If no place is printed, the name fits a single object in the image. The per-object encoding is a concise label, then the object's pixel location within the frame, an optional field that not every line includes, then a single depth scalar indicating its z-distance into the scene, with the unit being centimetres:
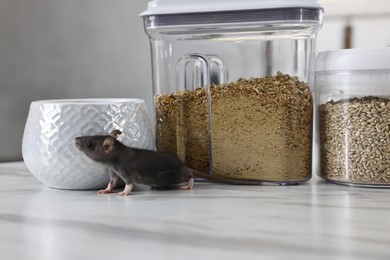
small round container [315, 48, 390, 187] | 72
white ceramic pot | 74
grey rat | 70
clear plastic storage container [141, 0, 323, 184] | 76
